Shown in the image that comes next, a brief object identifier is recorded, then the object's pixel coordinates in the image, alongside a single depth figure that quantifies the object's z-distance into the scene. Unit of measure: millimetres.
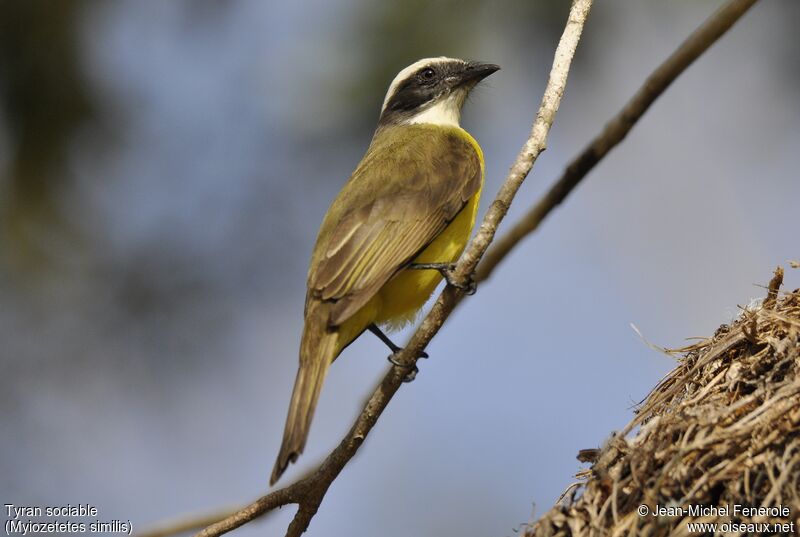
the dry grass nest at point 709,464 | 6516
